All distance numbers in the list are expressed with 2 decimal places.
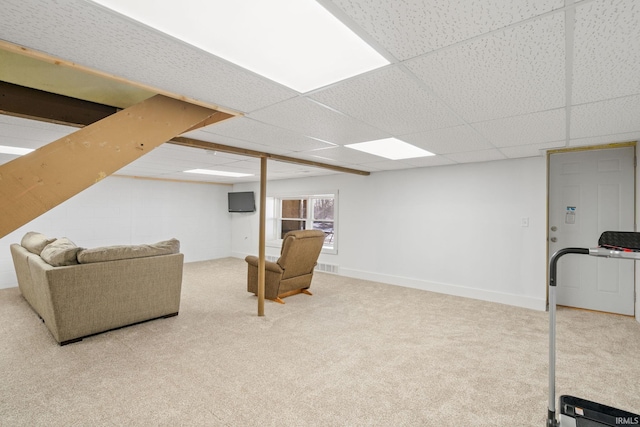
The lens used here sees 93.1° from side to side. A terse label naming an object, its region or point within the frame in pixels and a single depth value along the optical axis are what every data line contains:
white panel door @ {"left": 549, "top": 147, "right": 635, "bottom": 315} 3.65
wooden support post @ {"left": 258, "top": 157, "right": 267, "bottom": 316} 3.75
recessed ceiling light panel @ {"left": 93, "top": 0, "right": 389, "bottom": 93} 1.14
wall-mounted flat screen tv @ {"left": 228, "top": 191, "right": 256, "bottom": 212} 7.81
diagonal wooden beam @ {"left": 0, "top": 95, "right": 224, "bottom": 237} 1.34
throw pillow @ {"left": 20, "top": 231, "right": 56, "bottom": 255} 3.54
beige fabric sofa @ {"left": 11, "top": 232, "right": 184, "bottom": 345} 2.81
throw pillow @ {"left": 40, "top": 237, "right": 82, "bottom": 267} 2.86
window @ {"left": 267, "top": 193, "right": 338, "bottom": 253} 6.67
